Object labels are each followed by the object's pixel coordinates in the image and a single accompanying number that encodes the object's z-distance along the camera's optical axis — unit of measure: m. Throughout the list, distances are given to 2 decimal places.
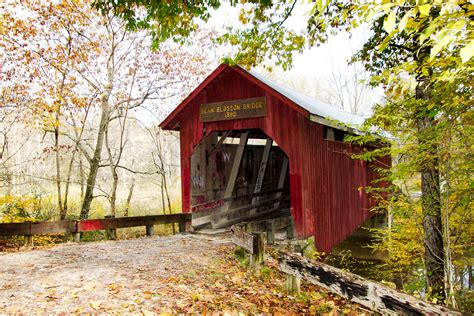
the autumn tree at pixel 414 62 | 2.71
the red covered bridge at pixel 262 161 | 9.13
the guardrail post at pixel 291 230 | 9.09
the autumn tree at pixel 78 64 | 12.75
